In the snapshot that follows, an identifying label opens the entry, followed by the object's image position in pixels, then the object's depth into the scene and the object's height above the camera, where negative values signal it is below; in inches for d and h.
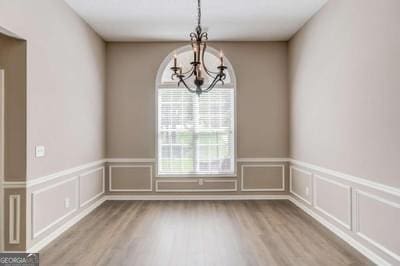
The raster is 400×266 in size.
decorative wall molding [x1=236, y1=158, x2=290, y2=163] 263.0 -18.1
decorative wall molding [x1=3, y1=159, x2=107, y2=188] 143.1 -19.6
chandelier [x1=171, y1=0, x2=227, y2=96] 145.4 +33.2
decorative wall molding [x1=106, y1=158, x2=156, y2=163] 262.8 -17.9
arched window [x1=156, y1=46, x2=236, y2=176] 264.1 +9.8
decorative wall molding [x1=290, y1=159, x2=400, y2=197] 123.4 -19.2
